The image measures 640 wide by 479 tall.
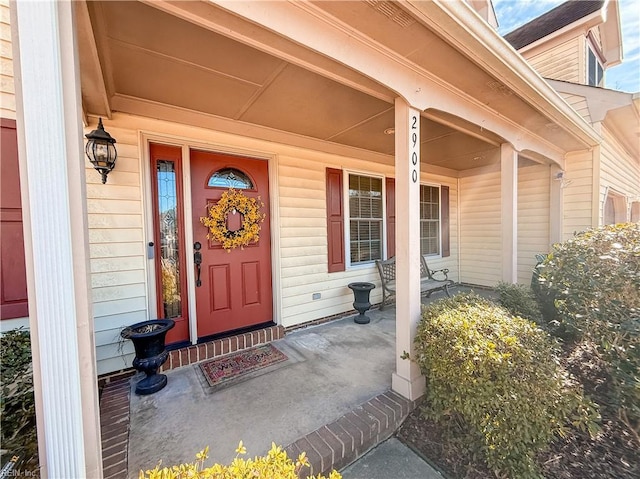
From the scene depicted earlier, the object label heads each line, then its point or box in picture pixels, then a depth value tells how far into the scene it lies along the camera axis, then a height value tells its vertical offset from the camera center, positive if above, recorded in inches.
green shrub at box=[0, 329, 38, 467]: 47.9 -33.1
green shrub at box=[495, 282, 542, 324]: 110.0 -33.6
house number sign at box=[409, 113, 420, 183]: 85.1 +27.9
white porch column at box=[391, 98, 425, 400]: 84.8 -4.8
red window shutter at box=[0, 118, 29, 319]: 70.1 +1.4
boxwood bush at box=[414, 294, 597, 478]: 62.9 -42.4
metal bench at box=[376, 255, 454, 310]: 171.2 -39.2
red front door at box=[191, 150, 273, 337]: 114.1 -13.2
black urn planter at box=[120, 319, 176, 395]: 86.2 -41.4
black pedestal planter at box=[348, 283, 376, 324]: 149.7 -41.6
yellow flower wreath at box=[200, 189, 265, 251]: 115.7 +6.0
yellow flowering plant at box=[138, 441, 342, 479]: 36.5 -34.9
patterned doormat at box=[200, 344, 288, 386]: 97.1 -53.9
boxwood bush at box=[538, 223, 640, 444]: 73.1 -24.7
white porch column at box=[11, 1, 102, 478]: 37.4 +3.5
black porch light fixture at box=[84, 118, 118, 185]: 84.6 +28.6
